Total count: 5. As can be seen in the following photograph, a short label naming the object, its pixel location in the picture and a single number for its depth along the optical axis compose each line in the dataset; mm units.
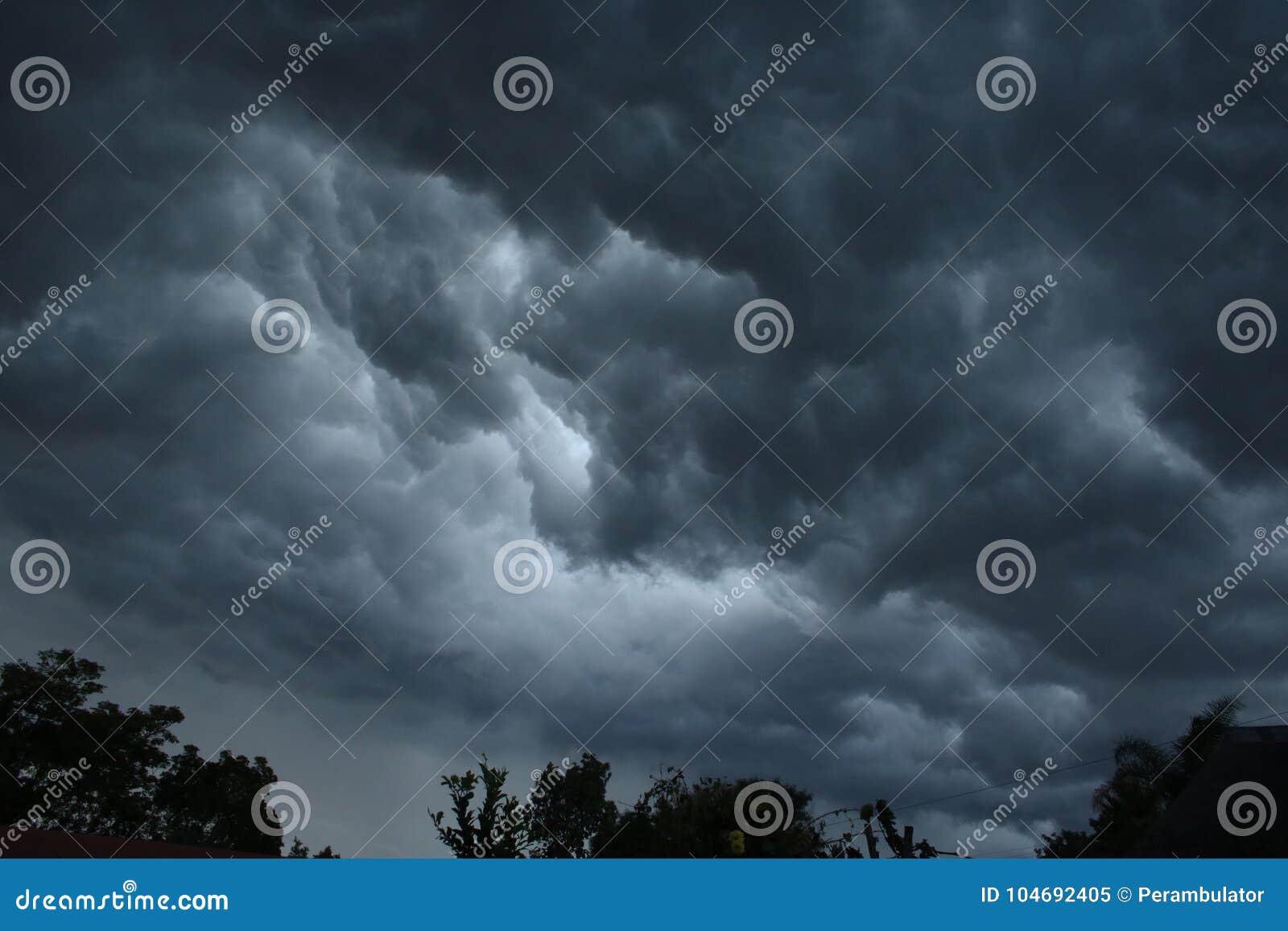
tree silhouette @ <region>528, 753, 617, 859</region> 29219
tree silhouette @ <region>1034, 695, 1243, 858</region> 31203
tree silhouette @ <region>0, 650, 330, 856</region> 32438
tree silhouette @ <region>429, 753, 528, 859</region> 20312
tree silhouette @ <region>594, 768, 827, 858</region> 23656
